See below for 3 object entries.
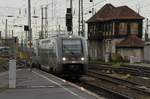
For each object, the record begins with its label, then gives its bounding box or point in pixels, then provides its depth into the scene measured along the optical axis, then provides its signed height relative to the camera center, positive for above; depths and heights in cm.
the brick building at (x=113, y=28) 8369 +281
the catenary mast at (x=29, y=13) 4304 +285
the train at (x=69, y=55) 2897 -66
